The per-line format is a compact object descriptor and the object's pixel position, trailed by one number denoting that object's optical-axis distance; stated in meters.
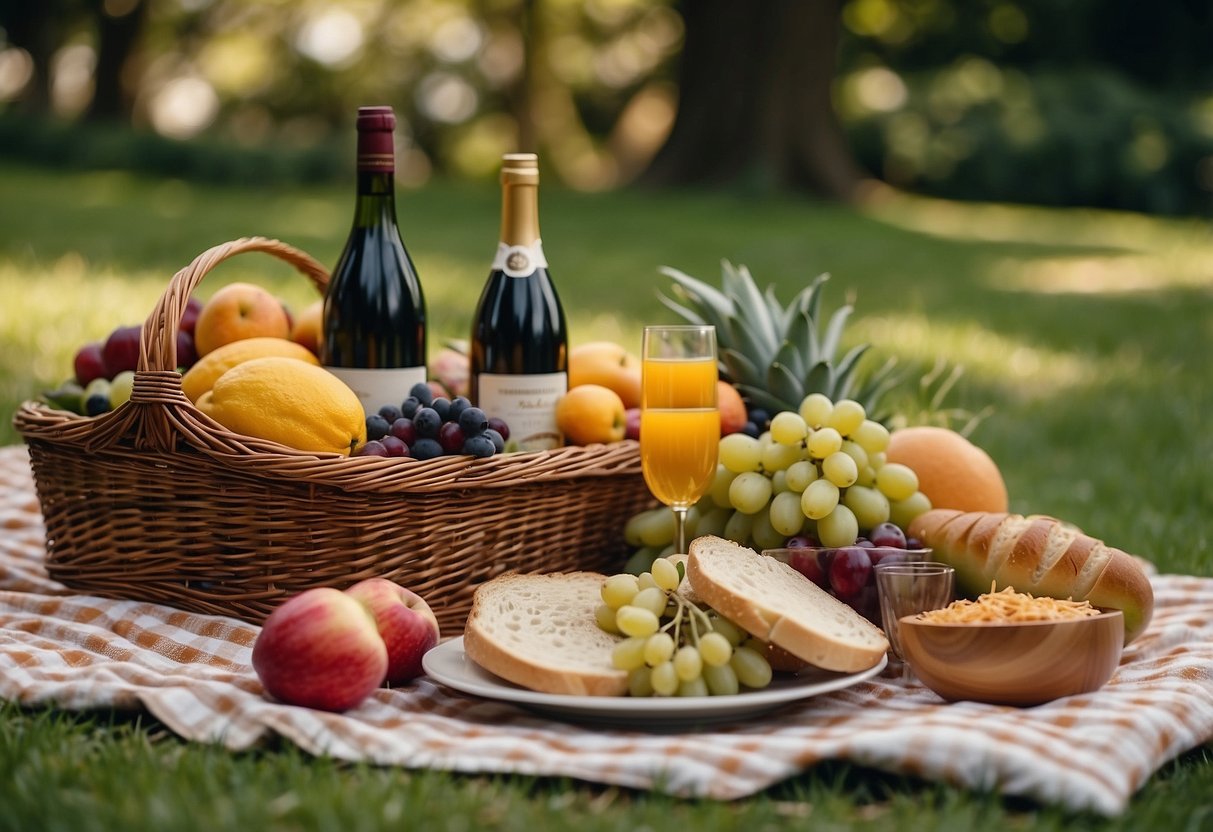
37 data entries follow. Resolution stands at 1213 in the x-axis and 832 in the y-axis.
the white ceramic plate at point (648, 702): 2.03
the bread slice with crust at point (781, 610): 2.10
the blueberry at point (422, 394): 2.69
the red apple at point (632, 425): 2.89
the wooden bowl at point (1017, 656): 2.12
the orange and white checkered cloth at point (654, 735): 1.87
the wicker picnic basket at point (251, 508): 2.41
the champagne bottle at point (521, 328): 2.83
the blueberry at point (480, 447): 2.52
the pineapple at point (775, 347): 3.04
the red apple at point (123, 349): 2.98
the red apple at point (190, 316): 3.03
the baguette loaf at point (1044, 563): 2.41
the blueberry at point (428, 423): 2.56
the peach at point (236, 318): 2.91
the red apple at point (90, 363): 3.04
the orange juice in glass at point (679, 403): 2.47
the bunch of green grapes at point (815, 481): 2.55
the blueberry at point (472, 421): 2.55
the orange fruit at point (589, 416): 2.78
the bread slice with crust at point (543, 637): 2.07
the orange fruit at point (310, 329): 3.01
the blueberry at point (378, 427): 2.61
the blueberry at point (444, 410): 2.59
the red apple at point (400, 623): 2.22
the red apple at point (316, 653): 2.05
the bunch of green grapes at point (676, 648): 2.05
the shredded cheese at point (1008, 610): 2.16
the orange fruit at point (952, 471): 2.87
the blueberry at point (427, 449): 2.53
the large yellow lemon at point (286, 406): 2.48
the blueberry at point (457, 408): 2.59
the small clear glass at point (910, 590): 2.27
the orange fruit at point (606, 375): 3.02
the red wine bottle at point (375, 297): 2.85
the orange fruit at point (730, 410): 2.90
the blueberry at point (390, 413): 2.65
